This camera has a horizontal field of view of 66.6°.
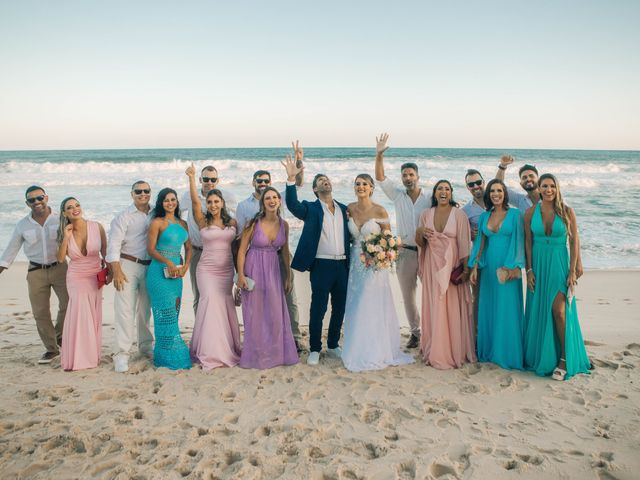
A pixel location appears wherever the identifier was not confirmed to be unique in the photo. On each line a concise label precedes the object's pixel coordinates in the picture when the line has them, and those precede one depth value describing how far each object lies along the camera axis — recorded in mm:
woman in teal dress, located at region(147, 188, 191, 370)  5419
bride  5531
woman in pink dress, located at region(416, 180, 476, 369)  5449
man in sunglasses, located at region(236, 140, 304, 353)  6098
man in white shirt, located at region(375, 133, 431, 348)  6016
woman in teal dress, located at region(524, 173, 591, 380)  5012
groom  5531
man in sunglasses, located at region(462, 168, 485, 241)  5832
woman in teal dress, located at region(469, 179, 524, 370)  5242
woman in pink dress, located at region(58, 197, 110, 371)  5453
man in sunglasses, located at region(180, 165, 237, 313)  6109
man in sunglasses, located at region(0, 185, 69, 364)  5637
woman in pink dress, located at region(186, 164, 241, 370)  5566
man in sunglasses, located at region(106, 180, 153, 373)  5426
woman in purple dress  5520
